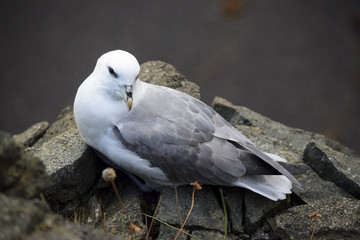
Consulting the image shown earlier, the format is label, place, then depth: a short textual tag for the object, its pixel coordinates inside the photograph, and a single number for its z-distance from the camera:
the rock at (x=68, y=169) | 5.17
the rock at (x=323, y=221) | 4.96
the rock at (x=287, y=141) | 5.61
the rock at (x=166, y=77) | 6.59
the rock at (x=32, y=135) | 7.00
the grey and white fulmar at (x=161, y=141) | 5.08
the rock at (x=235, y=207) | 5.18
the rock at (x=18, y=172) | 3.37
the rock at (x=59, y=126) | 6.70
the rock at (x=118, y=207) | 5.08
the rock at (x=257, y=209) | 5.17
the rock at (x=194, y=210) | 5.13
